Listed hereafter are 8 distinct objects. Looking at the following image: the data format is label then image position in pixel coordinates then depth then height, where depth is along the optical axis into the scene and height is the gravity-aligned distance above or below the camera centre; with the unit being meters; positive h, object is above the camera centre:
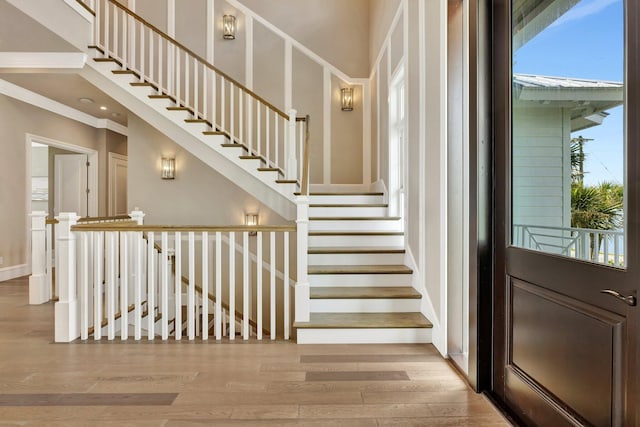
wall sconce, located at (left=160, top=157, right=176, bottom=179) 6.13 +0.75
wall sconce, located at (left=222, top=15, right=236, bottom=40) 6.18 +3.14
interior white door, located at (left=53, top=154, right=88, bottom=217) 7.29 +0.58
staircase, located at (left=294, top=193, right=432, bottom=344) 2.92 -0.65
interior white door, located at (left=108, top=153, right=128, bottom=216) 7.84 +0.64
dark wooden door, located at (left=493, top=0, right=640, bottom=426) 1.32 -0.03
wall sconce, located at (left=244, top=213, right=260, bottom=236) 6.15 -0.08
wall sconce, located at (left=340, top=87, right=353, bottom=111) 6.26 +1.95
